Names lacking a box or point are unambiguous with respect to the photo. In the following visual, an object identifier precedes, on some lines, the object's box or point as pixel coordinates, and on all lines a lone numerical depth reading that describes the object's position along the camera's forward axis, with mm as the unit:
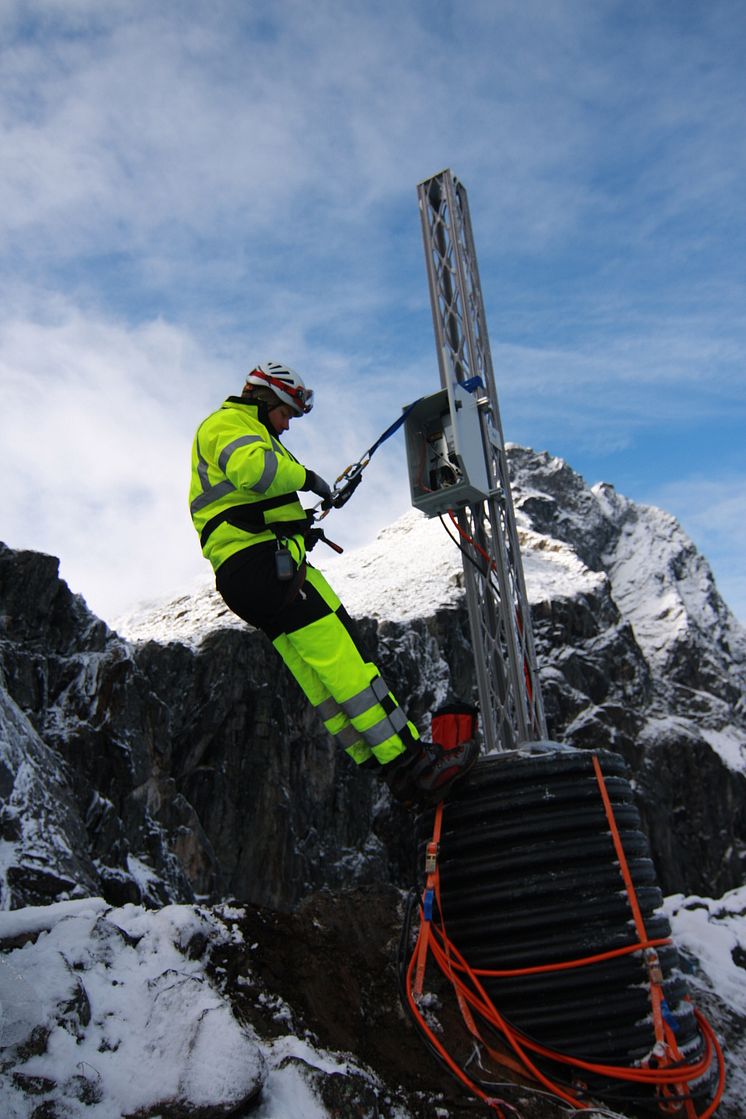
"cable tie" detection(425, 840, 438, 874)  3898
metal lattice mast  6152
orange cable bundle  3340
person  4180
